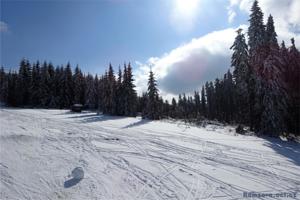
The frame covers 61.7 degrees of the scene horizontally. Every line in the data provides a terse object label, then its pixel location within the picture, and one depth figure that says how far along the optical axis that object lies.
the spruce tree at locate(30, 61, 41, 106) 58.45
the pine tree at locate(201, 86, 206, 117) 102.97
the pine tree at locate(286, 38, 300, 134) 26.23
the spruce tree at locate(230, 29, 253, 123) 27.95
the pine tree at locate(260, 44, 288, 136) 23.77
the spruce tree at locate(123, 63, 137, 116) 44.94
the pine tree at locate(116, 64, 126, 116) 45.12
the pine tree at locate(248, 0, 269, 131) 25.27
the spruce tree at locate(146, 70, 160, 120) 41.91
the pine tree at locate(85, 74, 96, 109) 64.66
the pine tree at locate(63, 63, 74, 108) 60.56
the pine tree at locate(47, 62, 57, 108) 57.74
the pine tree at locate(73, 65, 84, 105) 64.01
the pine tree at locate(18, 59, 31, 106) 60.66
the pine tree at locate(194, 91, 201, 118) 111.69
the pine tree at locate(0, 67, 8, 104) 76.47
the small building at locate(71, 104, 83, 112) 42.09
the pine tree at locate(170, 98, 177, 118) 83.50
